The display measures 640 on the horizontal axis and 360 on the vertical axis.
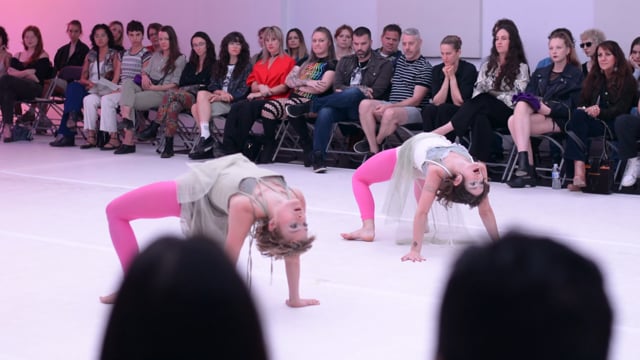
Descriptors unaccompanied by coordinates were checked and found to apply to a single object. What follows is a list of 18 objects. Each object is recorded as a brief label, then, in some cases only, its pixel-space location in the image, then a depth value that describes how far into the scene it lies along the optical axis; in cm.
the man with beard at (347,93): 859
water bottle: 741
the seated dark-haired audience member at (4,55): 1131
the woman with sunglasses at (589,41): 785
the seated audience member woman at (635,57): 761
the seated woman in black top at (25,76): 1101
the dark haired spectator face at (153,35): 1078
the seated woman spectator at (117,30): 1141
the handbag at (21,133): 1116
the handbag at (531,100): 748
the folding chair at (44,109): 1115
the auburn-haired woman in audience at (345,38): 936
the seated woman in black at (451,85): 814
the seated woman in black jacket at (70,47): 1152
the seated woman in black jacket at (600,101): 731
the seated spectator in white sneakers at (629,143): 712
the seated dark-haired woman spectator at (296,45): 957
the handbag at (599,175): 714
